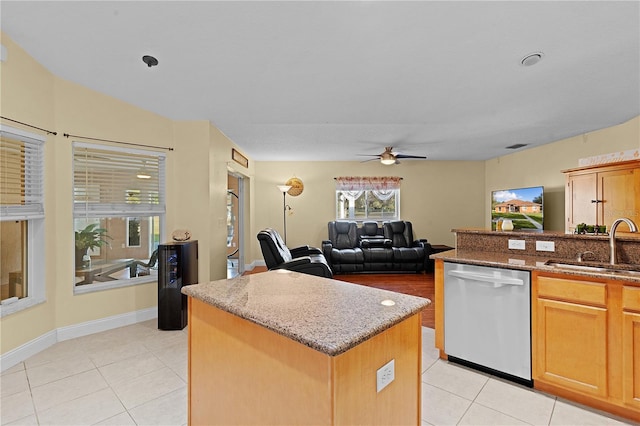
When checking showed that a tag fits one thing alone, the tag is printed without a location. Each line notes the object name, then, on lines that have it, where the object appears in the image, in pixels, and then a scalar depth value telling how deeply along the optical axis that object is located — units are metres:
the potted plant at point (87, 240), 2.95
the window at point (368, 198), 6.66
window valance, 6.65
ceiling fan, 4.86
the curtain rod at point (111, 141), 2.79
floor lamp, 6.64
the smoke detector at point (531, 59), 2.22
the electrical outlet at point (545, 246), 2.24
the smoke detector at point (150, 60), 2.27
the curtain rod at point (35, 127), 2.23
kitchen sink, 1.81
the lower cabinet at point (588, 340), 1.66
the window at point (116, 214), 2.95
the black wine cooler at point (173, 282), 3.02
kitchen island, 0.83
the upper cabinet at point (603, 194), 3.45
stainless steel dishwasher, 2.00
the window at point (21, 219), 2.29
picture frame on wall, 4.63
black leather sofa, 5.52
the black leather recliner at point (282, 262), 3.70
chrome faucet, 1.92
